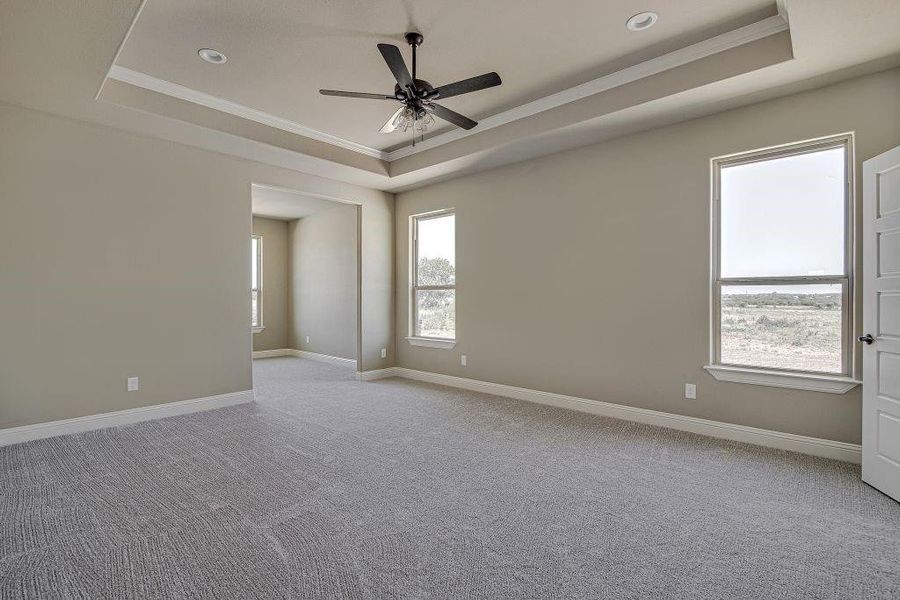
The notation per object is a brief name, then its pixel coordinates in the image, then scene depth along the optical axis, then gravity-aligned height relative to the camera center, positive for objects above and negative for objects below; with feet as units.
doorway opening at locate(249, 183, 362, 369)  24.66 +1.21
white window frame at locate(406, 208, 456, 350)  20.29 +1.01
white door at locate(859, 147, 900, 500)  8.31 -0.50
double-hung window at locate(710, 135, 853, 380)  10.42 +0.94
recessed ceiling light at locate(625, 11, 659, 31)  9.23 +5.87
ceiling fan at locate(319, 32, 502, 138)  8.63 +4.43
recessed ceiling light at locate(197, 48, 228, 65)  10.41 +5.80
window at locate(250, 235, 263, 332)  27.58 +0.87
